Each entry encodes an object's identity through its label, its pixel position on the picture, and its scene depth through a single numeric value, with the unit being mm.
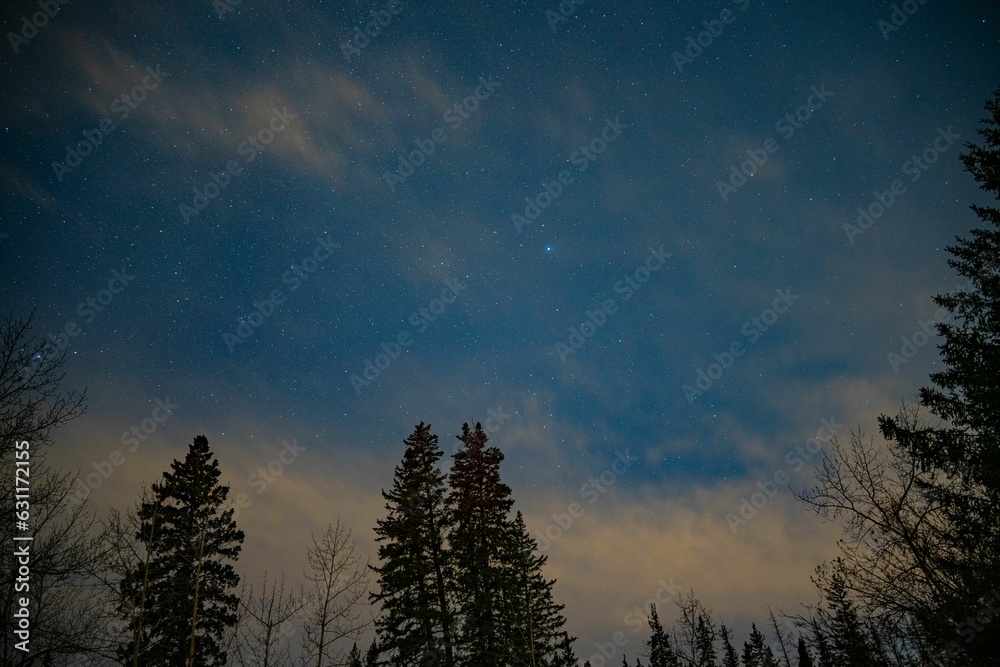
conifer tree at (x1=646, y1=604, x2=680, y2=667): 48438
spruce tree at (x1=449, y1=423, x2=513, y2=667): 20984
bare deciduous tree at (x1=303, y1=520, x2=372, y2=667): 15836
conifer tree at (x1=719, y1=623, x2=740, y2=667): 54844
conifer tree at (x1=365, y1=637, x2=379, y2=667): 32027
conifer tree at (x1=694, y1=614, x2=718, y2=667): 32713
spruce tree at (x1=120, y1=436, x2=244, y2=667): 16094
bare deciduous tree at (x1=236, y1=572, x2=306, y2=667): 15750
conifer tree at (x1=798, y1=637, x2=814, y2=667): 59669
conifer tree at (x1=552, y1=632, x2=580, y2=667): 36738
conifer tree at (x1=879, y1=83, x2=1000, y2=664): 7879
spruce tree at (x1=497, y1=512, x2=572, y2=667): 22359
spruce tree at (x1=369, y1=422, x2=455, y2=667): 20672
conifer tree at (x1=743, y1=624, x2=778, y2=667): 61531
